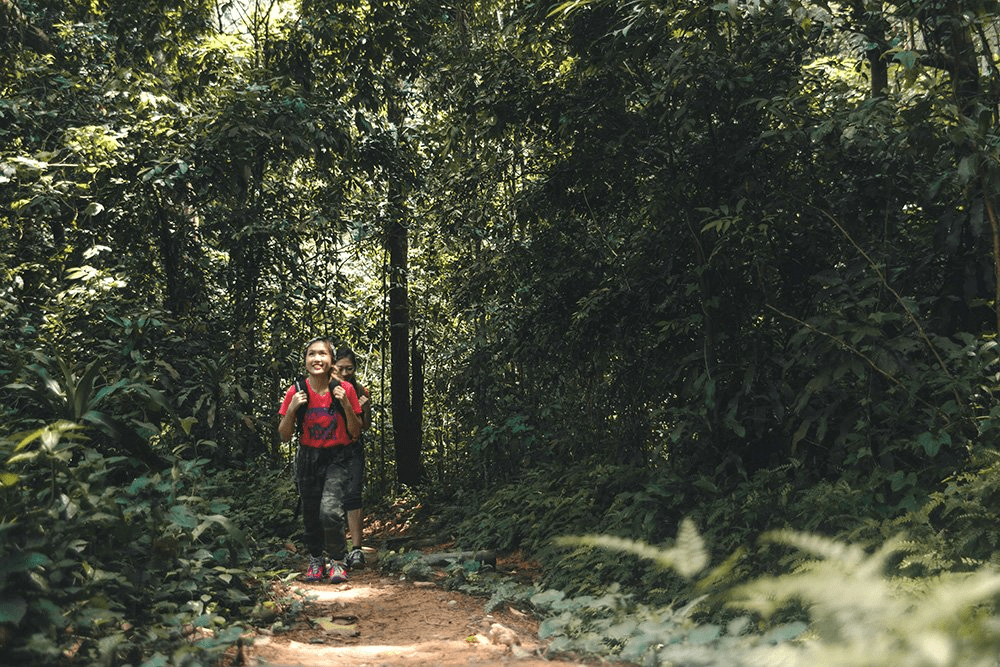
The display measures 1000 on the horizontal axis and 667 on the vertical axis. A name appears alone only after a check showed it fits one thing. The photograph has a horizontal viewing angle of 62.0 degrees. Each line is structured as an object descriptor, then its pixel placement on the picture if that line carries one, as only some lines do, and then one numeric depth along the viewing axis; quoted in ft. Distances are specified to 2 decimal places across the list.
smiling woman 21.48
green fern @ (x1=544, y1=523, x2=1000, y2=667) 5.77
